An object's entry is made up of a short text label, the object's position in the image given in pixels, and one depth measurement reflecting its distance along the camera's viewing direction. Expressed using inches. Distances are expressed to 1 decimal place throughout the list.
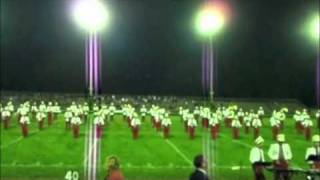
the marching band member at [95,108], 1058.4
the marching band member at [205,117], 1065.5
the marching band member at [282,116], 1123.5
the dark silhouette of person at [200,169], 342.6
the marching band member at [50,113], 1136.8
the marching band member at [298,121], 1111.5
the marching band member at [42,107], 1141.1
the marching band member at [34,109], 1134.2
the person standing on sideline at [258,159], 586.9
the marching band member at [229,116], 1078.9
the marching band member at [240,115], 1107.0
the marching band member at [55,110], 1141.7
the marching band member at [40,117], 1122.0
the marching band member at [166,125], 1116.1
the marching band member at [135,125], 1104.4
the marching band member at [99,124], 1076.5
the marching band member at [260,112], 1131.9
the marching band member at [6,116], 1150.3
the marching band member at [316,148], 614.5
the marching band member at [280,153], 630.5
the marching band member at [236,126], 1084.5
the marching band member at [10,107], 1165.7
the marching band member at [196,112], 1114.5
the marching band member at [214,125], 1053.2
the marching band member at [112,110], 1147.9
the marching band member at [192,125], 1097.1
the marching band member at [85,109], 1067.9
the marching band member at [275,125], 1084.5
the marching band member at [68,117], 1107.3
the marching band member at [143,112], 1190.9
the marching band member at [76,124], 1075.3
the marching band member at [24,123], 1107.3
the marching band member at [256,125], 1083.9
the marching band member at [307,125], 1093.1
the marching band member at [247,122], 1101.1
